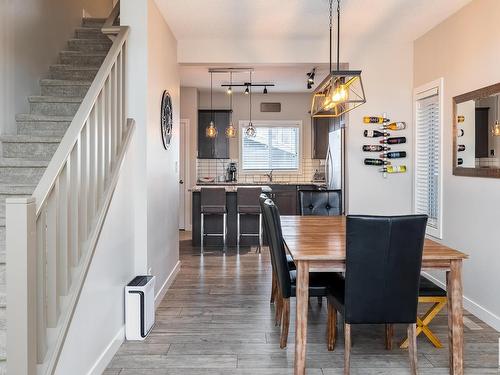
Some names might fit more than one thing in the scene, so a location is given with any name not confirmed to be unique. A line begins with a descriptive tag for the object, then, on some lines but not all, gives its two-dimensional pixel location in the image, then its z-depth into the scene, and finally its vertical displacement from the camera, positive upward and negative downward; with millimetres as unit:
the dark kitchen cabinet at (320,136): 8117 +792
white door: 8234 +150
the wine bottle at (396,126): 4941 +602
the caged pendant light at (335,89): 2957 +689
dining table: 2488 -616
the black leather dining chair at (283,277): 2812 -714
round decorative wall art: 4152 +607
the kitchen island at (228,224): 6617 -768
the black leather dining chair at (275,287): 3248 -1016
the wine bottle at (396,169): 4940 +85
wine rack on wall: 4945 +389
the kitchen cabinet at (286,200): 7363 -425
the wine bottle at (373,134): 4965 +510
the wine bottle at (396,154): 4914 +263
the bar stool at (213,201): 6211 -373
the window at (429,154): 4340 +247
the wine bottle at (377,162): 4965 +171
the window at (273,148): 8781 +605
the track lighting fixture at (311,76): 6465 +1596
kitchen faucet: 8712 +28
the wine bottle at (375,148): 4965 +339
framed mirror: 3379 +381
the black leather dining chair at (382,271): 2285 -542
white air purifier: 3127 -1032
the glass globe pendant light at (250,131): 7910 +871
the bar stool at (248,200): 6262 -361
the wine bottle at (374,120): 4961 +679
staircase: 2822 +453
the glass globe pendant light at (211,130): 7477 +841
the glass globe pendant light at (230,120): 7412 +1169
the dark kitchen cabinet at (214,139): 8453 +777
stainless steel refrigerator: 5589 +277
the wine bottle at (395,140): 4918 +431
